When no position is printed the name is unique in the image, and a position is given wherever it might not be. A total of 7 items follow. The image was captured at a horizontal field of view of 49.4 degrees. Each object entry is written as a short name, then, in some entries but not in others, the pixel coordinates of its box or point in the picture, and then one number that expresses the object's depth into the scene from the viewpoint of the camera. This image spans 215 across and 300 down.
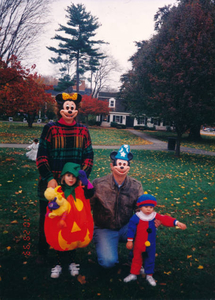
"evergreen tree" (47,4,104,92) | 28.50
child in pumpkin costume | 2.61
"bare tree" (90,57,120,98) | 49.11
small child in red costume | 2.94
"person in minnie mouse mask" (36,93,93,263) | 3.02
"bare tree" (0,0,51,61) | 12.09
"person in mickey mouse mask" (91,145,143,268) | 3.17
